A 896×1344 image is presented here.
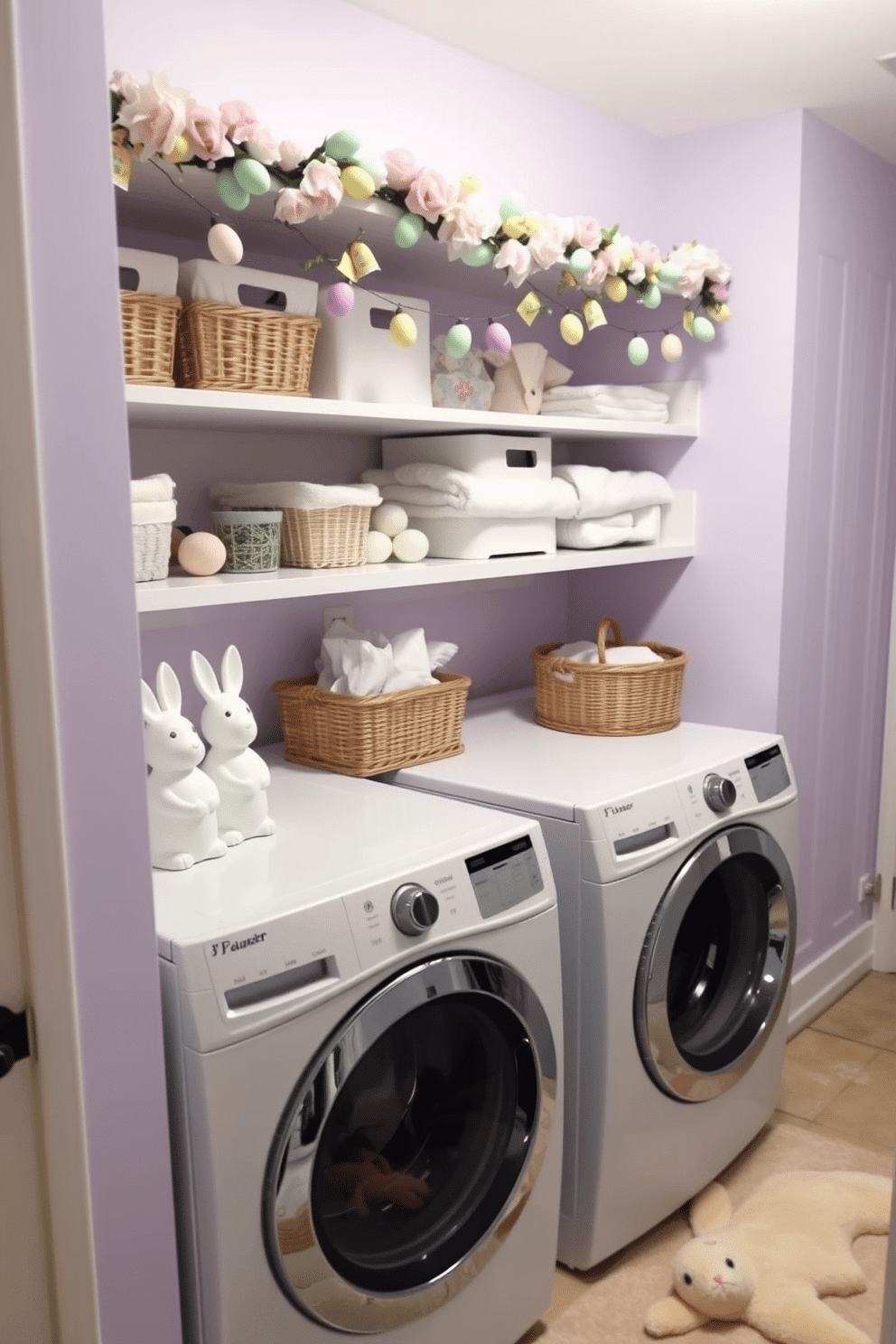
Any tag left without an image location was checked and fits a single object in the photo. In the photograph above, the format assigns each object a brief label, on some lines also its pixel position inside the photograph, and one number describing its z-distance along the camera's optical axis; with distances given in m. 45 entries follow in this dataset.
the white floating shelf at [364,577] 1.74
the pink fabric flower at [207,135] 1.58
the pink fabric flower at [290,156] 1.70
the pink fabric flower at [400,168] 1.85
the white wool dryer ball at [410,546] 2.22
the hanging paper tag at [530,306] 2.21
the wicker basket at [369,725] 2.17
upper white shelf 1.72
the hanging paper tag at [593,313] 2.36
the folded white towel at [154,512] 1.70
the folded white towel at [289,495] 1.98
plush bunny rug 1.99
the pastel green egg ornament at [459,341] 2.03
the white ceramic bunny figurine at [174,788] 1.69
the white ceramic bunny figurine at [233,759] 1.80
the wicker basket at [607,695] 2.51
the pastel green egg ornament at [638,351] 2.46
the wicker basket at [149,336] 1.67
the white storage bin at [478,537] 2.31
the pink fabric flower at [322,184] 1.73
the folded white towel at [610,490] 2.52
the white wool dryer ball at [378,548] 2.19
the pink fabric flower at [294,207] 1.73
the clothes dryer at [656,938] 2.02
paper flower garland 1.55
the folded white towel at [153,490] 1.70
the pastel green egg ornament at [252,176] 1.65
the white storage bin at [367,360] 2.02
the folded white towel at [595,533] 2.58
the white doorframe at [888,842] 3.26
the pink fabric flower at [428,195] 1.88
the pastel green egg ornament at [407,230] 1.90
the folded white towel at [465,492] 2.24
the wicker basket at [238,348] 1.79
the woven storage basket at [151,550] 1.72
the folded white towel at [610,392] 2.54
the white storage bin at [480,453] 2.31
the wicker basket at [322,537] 2.01
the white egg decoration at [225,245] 1.68
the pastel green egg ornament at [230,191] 1.67
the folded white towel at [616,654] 2.60
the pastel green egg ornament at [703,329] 2.60
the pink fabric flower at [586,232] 2.24
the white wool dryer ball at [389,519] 2.22
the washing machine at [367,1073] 1.46
